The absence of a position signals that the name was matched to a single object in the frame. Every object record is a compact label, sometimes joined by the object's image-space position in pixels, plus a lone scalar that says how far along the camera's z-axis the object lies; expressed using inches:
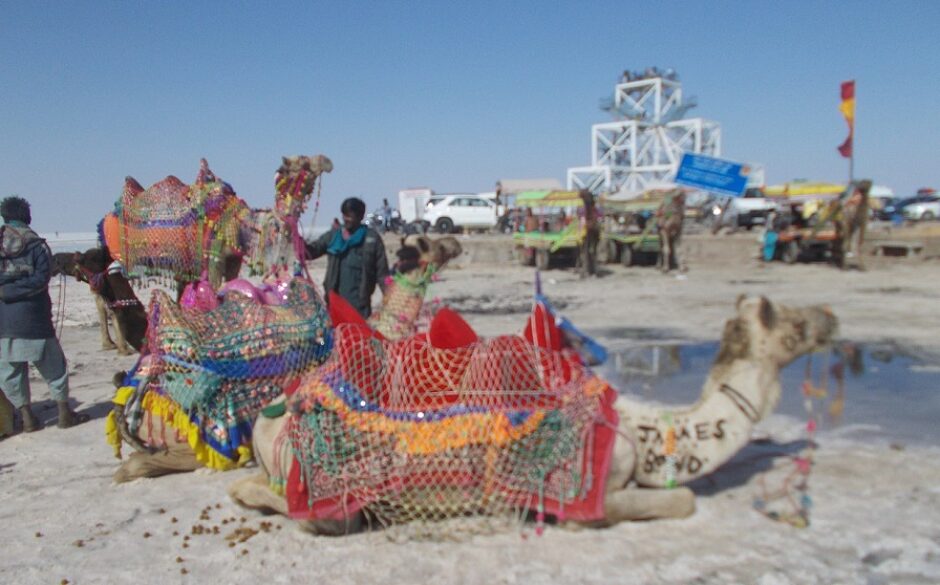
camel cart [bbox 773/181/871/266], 609.3
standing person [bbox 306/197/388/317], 222.2
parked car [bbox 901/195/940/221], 1145.0
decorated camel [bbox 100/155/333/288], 215.6
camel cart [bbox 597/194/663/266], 735.1
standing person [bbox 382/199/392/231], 911.0
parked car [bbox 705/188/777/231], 1052.5
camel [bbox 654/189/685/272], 668.1
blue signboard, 695.7
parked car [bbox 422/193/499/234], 1208.8
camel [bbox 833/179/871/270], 596.1
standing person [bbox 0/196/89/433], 211.5
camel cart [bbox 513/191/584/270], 732.0
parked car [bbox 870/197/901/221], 1158.3
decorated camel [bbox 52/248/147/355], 246.1
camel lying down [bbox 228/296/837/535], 139.6
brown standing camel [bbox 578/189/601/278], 656.4
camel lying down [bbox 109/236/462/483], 174.7
